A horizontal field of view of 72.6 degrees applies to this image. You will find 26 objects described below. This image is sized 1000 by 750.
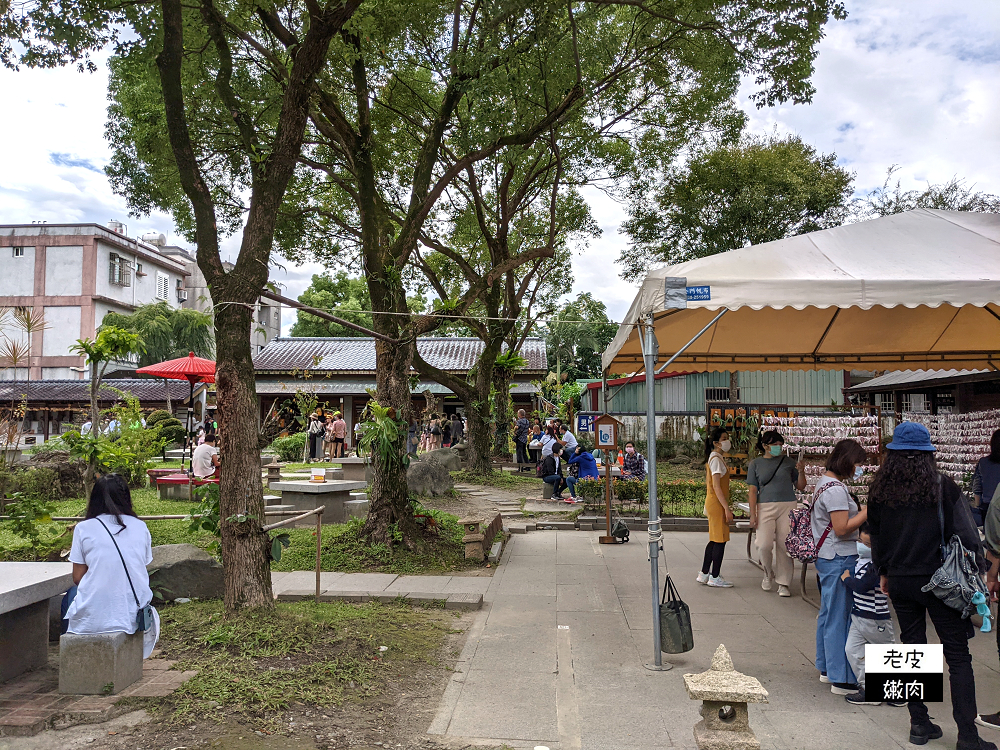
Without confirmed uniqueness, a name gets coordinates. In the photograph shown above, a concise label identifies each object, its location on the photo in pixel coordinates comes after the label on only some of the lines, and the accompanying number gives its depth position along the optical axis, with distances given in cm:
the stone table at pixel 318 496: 1119
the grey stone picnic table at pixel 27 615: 462
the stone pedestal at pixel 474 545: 891
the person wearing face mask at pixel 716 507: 731
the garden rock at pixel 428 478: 1386
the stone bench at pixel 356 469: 1460
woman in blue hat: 368
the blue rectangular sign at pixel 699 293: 536
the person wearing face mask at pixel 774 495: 723
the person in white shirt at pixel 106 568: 441
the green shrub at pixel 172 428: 1823
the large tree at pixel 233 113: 552
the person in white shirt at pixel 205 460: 1149
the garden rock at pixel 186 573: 650
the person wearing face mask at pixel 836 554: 465
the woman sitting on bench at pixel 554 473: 1506
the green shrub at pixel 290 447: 2327
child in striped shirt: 435
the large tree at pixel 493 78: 849
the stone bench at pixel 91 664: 437
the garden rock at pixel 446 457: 1506
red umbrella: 1357
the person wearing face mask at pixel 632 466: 1532
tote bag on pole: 512
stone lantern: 330
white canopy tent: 520
